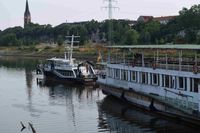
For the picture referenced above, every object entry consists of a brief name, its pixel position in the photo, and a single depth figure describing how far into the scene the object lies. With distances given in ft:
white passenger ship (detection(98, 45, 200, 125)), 135.70
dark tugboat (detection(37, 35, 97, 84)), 246.06
